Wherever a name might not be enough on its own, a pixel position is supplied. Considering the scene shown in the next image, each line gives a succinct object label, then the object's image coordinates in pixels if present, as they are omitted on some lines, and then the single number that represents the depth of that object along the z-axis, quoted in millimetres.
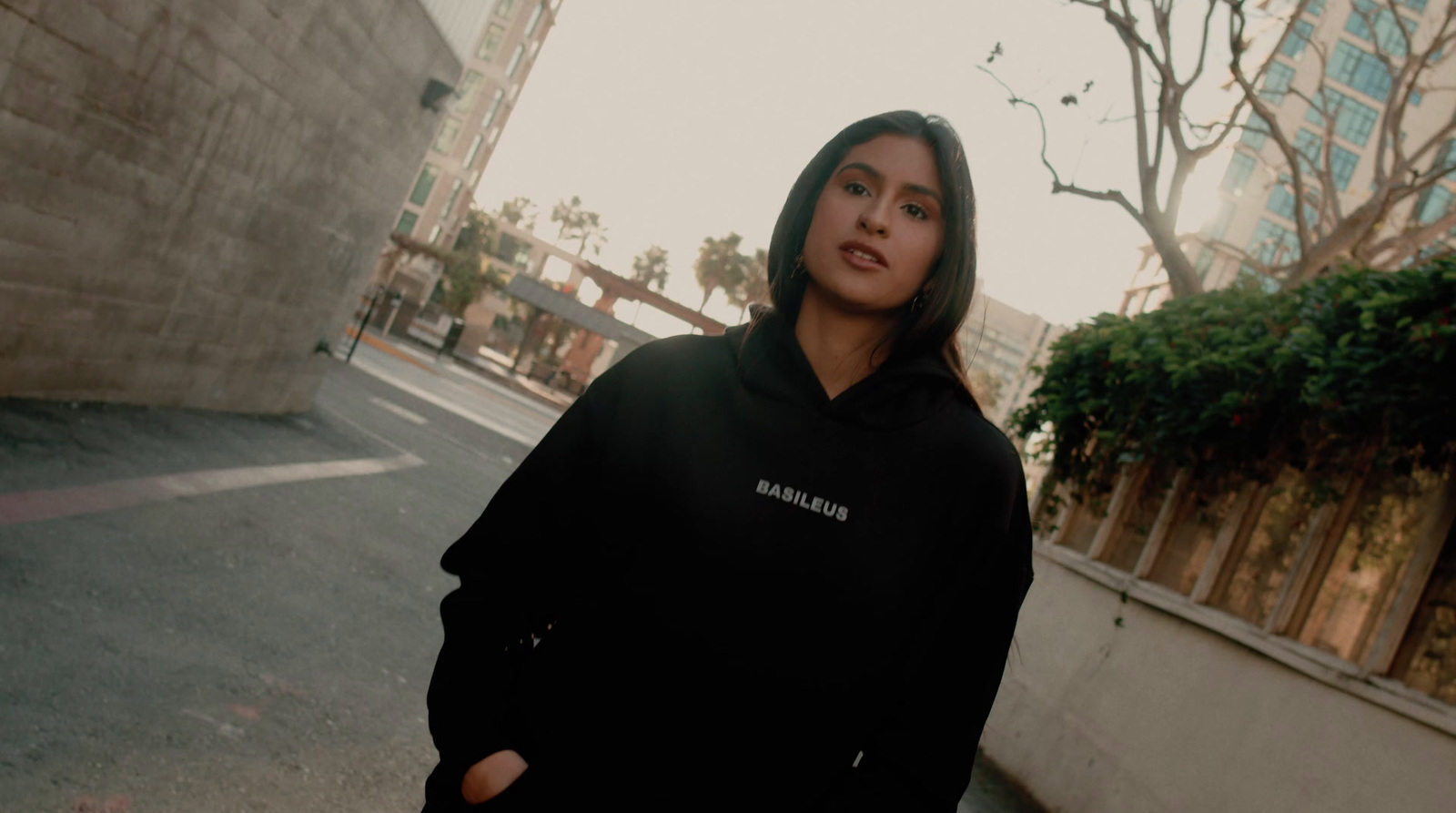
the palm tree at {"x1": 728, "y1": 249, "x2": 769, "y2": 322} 50878
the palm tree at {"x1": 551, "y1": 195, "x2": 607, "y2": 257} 80062
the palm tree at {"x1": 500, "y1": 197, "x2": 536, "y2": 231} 81938
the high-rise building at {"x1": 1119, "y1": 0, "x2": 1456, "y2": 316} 47156
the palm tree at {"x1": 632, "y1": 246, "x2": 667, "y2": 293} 72000
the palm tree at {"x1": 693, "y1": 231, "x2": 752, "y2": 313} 53469
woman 1525
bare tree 9859
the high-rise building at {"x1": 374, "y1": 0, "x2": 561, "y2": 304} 53656
